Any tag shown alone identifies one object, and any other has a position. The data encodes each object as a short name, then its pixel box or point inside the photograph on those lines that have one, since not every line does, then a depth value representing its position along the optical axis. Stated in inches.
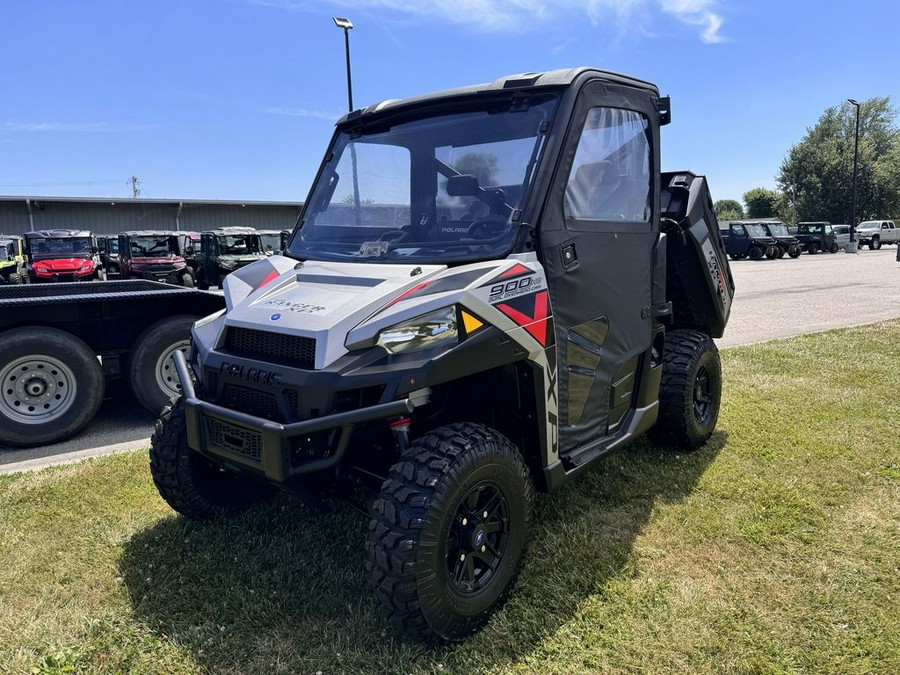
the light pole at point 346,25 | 690.2
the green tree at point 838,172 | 2084.2
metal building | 1382.9
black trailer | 209.3
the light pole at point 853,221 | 1502.2
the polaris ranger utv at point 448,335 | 102.9
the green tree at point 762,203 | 2628.0
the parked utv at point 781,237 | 1261.1
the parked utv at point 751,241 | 1243.8
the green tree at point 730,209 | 3287.2
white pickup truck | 1654.8
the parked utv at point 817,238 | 1446.9
